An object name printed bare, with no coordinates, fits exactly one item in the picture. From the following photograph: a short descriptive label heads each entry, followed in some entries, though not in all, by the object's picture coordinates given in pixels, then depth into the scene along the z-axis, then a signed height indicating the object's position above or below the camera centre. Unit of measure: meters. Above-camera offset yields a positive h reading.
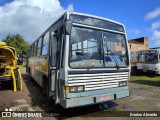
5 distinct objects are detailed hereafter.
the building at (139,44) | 29.28 +4.02
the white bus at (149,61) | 10.91 -0.12
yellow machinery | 6.60 -0.35
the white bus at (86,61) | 3.40 -0.02
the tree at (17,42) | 34.54 +5.49
